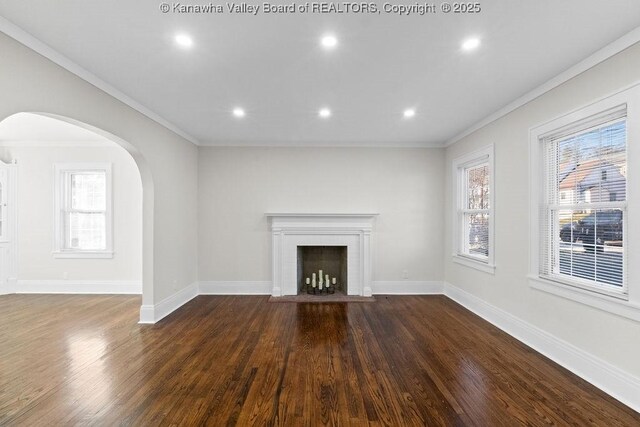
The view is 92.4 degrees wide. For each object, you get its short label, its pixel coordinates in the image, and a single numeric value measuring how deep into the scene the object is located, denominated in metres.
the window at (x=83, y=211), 5.38
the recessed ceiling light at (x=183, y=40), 2.21
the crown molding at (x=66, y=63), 2.12
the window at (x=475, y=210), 4.11
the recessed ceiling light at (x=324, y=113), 3.76
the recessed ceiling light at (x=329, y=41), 2.21
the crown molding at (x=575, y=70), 2.22
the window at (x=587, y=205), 2.48
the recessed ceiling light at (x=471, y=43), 2.26
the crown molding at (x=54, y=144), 5.34
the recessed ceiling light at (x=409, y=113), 3.79
